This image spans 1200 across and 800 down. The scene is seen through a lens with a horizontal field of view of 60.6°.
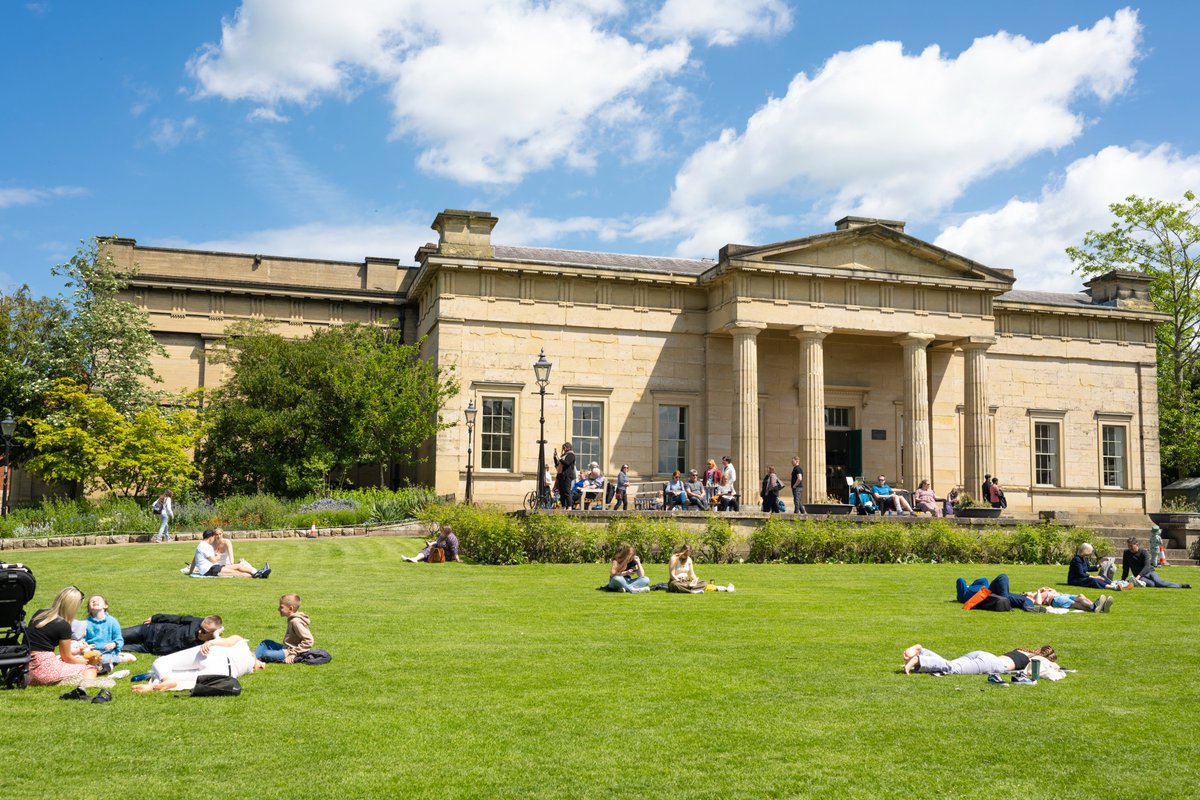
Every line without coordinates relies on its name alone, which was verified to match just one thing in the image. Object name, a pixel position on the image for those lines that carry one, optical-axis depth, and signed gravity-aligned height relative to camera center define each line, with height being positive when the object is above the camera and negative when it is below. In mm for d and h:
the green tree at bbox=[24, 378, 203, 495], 32969 +809
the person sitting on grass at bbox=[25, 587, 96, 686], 9867 -1737
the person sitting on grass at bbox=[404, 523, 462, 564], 22609 -1673
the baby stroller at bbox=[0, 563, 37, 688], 9266 -1403
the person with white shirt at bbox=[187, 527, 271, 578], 19375 -1812
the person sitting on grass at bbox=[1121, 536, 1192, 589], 21312 -1901
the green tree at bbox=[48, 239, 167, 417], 35594 +4407
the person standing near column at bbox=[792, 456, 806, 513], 30484 -411
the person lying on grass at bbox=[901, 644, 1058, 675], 10516 -1930
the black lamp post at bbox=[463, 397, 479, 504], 32875 +1595
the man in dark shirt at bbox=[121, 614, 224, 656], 11328 -1855
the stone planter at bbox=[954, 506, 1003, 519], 29344 -1103
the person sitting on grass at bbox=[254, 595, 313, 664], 11031 -1862
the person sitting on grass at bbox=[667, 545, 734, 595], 18047 -1846
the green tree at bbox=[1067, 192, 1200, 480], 47438 +8427
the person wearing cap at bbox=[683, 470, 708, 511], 28969 -606
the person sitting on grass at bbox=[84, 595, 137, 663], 11023 -1780
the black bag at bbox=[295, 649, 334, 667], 10836 -1979
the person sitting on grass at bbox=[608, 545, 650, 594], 17875 -1818
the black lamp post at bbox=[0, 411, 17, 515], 30156 +987
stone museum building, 34938 +4541
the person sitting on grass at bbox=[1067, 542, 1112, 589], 19844 -1874
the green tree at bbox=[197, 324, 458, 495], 33688 +2003
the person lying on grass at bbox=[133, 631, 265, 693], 9766 -1890
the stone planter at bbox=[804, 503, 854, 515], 28891 -956
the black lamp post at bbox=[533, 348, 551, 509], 26281 +2369
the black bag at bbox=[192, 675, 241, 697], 9414 -1988
